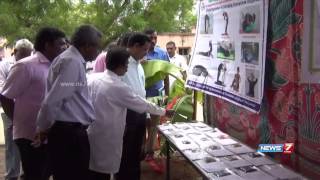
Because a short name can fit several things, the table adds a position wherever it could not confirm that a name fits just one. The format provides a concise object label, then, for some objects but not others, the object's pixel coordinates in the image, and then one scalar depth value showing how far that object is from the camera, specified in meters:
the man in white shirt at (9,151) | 3.32
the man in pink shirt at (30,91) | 2.42
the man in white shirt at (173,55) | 5.61
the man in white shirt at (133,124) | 2.76
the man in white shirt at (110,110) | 2.43
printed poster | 2.23
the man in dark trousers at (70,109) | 2.02
